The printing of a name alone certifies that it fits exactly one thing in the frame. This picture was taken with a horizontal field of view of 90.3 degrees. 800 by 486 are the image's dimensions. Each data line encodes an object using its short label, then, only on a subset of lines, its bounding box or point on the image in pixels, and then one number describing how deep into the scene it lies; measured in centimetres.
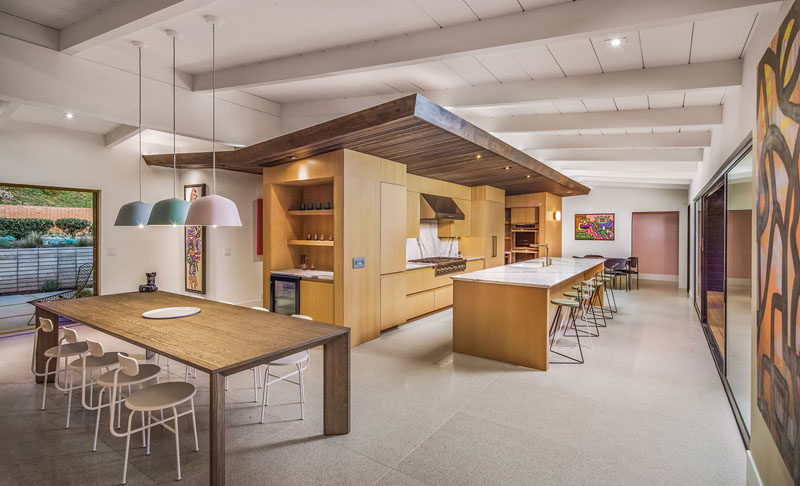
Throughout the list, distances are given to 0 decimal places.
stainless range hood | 673
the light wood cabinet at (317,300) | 496
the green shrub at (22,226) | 689
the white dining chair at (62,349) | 321
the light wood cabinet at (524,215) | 1028
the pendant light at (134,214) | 356
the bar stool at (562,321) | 450
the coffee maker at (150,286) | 434
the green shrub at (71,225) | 750
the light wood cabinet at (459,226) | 800
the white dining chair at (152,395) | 229
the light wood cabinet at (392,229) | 541
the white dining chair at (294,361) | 301
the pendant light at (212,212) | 297
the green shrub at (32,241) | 712
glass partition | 275
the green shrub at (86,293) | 688
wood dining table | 205
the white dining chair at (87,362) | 289
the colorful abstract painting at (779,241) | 152
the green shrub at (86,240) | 770
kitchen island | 415
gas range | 675
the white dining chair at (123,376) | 262
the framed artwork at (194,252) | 706
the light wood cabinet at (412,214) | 648
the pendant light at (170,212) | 325
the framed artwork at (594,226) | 1141
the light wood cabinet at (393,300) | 548
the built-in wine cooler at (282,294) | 539
